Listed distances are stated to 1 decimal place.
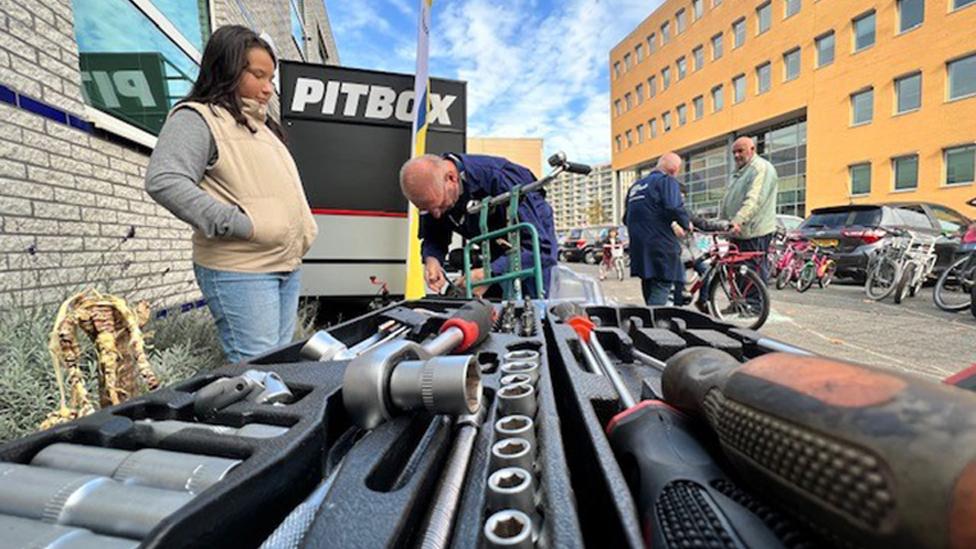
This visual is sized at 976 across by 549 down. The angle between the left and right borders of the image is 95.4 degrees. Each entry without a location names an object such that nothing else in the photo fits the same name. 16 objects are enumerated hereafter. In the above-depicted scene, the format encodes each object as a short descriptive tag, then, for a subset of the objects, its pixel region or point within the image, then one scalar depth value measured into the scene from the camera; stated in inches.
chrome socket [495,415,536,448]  20.5
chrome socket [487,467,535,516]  16.0
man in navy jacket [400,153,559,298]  93.3
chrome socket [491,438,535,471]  18.2
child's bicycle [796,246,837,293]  324.8
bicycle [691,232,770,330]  192.1
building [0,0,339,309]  86.0
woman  60.5
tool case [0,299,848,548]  14.4
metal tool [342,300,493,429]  21.8
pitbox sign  149.5
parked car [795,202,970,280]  311.5
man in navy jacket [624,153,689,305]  169.5
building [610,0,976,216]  649.0
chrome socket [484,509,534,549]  13.6
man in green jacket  185.2
